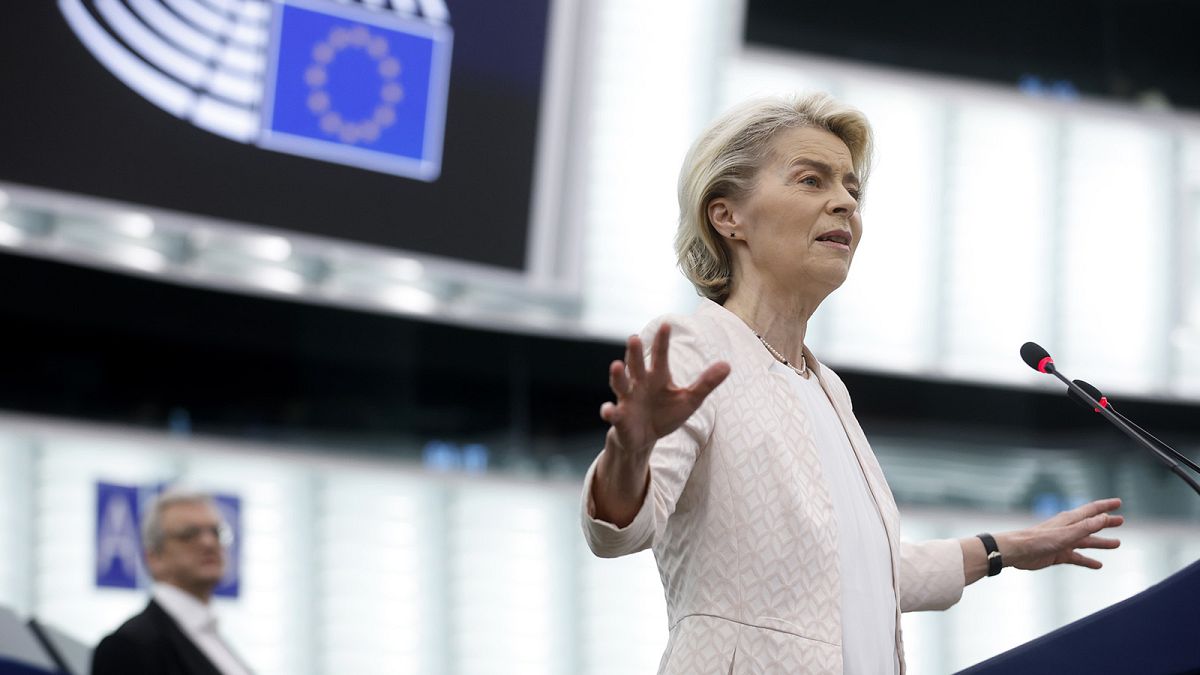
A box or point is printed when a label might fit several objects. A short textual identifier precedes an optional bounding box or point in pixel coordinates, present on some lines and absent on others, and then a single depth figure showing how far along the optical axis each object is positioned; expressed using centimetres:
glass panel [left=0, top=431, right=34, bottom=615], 952
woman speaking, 281
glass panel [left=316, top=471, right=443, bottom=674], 1069
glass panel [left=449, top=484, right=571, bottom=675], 1118
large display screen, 945
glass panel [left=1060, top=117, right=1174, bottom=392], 1389
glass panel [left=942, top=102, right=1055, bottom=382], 1361
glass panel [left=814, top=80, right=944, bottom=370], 1343
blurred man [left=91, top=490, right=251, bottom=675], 612
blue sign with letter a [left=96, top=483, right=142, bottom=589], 970
